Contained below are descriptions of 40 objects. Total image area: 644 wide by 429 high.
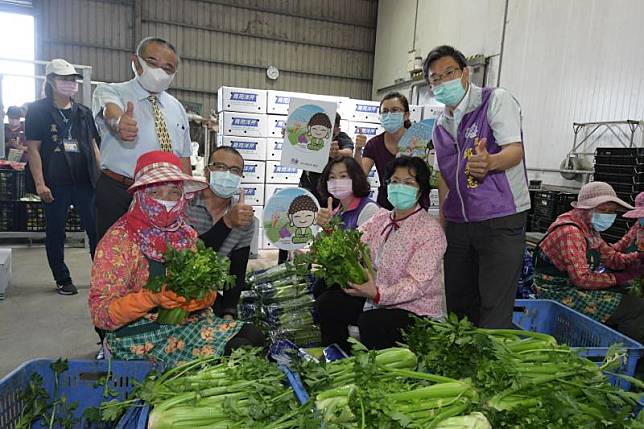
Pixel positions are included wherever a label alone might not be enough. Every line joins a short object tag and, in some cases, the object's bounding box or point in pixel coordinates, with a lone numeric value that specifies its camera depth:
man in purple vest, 2.44
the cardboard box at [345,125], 7.66
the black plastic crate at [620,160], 4.94
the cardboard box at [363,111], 7.68
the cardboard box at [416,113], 7.51
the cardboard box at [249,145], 6.72
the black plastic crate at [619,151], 4.92
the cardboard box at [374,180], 7.38
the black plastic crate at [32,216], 6.47
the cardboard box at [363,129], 7.75
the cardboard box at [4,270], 4.44
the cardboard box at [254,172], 6.89
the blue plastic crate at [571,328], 2.21
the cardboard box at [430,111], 7.39
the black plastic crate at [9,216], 6.45
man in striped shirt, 2.73
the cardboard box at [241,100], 6.48
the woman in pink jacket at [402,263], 2.43
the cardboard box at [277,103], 6.77
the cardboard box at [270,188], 7.09
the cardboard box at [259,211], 6.96
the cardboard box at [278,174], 7.01
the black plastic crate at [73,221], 6.95
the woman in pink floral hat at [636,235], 3.25
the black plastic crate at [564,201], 5.74
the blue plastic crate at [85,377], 1.65
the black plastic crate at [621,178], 4.95
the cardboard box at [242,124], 6.59
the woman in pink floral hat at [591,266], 2.95
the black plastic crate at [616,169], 5.01
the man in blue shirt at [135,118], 2.75
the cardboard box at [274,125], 6.84
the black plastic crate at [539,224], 6.02
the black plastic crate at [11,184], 6.30
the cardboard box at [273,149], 6.91
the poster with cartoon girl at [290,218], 3.34
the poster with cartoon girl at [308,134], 3.81
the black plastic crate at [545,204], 5.87
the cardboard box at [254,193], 6.95
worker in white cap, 4.30
